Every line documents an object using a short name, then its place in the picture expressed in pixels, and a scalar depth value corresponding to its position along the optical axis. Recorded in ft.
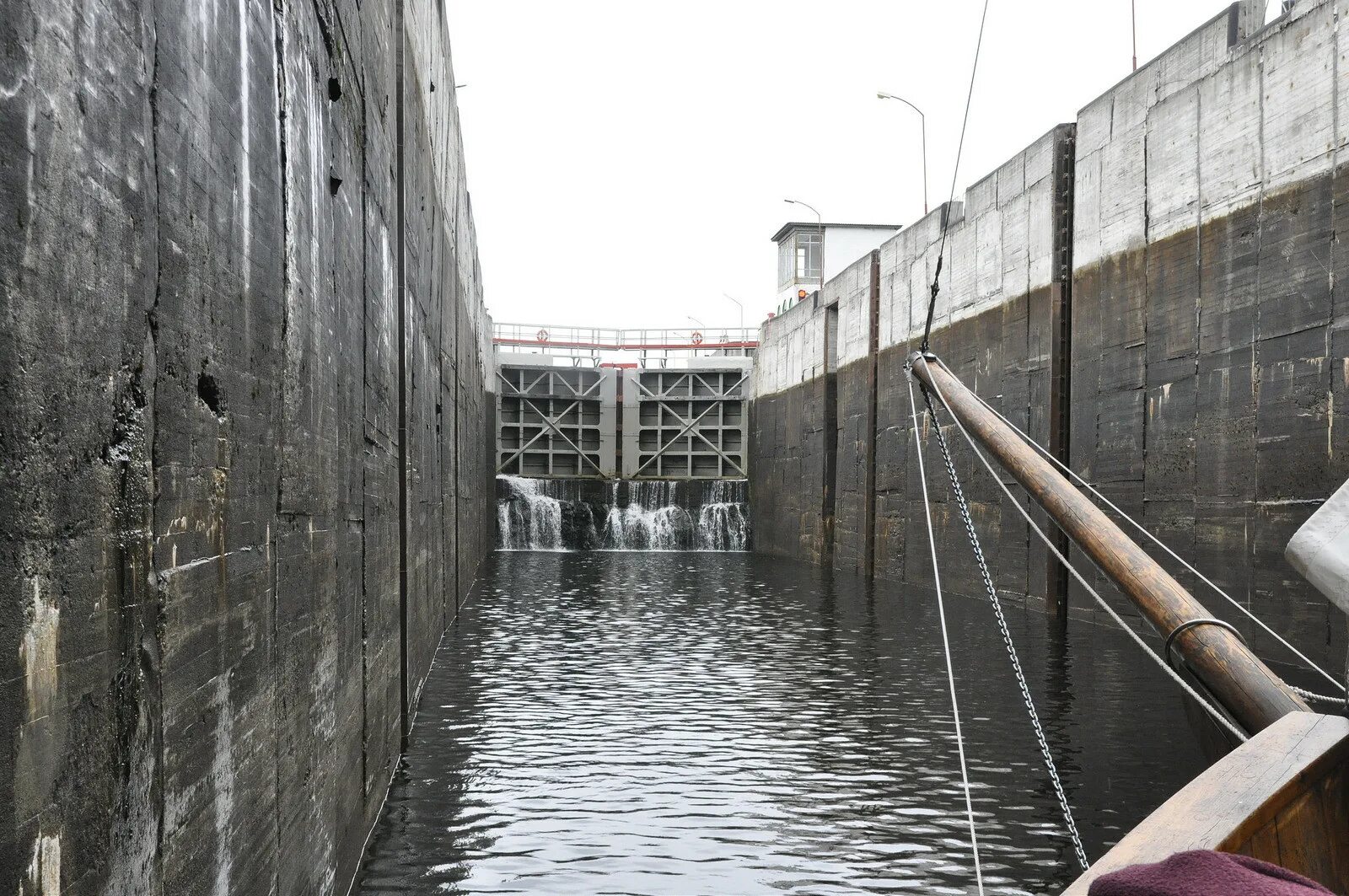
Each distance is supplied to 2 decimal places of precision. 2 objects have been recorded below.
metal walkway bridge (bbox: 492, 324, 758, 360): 137.39
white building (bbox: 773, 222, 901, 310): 150.30
